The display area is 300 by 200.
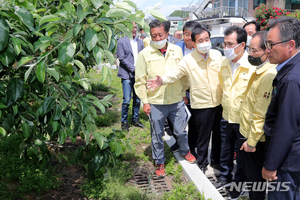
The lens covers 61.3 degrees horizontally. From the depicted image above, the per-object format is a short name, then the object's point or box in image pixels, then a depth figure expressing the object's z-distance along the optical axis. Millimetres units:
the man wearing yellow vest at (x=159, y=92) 3572
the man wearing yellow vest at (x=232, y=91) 3002
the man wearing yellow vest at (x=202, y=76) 3455
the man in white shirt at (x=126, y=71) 5297
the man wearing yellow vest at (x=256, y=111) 2375
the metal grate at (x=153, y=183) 3384
